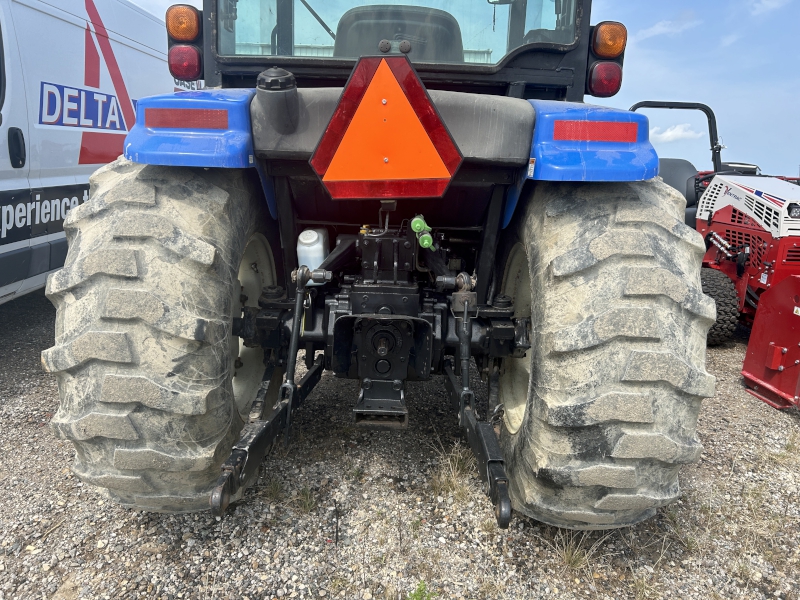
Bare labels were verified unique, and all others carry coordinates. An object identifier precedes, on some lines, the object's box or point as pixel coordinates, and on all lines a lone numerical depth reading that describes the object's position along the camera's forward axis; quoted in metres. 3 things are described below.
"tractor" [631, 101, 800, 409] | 3.93
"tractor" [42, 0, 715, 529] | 1.71
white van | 3.98
